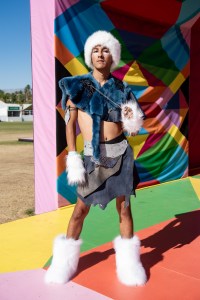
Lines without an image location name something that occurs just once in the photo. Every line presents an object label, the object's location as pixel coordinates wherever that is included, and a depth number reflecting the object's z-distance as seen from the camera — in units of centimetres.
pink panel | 400
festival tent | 404
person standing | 239
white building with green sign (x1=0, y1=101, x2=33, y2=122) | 5902
